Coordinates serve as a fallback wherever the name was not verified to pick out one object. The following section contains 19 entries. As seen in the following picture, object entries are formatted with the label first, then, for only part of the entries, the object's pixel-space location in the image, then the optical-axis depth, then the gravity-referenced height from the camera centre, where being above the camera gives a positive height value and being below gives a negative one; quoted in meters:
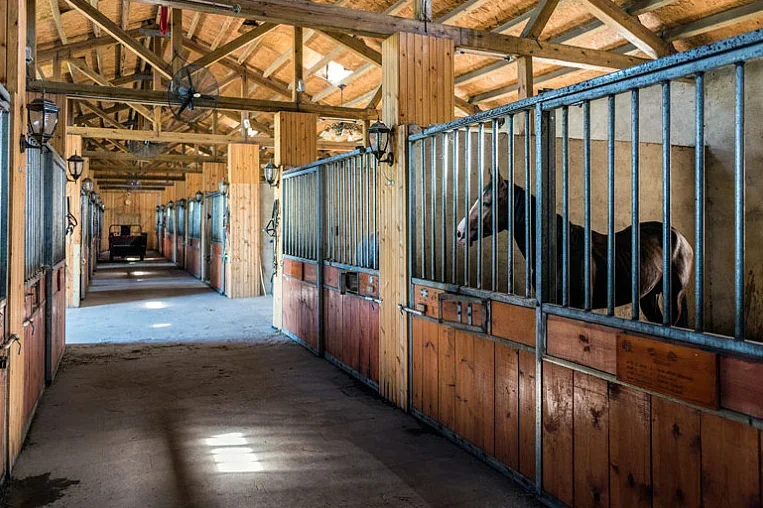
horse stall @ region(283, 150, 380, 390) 4.38 -0.16
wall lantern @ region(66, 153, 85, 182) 6.98 +1.03
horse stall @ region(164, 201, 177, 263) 18.06 +0.44
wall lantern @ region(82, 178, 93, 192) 9.13 +1.00
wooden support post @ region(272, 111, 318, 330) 6.73 +1.21
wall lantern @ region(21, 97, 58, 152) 3.25 +0.73
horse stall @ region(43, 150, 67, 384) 4.28 -0.12
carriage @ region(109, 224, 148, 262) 18.68 +0.01
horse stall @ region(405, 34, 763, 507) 1.75 -0.33
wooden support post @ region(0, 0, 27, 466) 2.67 +0.32
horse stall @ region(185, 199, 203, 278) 13.07 +0.14
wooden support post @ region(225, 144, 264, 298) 9.65 +0.41
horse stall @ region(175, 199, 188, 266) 15.62 +0.41
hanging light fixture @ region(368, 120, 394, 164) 3.71 +0.68
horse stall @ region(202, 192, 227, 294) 10.28 +0.12
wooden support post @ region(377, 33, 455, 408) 3.71 +0.55
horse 3.01 -0.09
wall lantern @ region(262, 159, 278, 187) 6.80 +0.84
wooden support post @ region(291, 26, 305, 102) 7.34 +2.44
